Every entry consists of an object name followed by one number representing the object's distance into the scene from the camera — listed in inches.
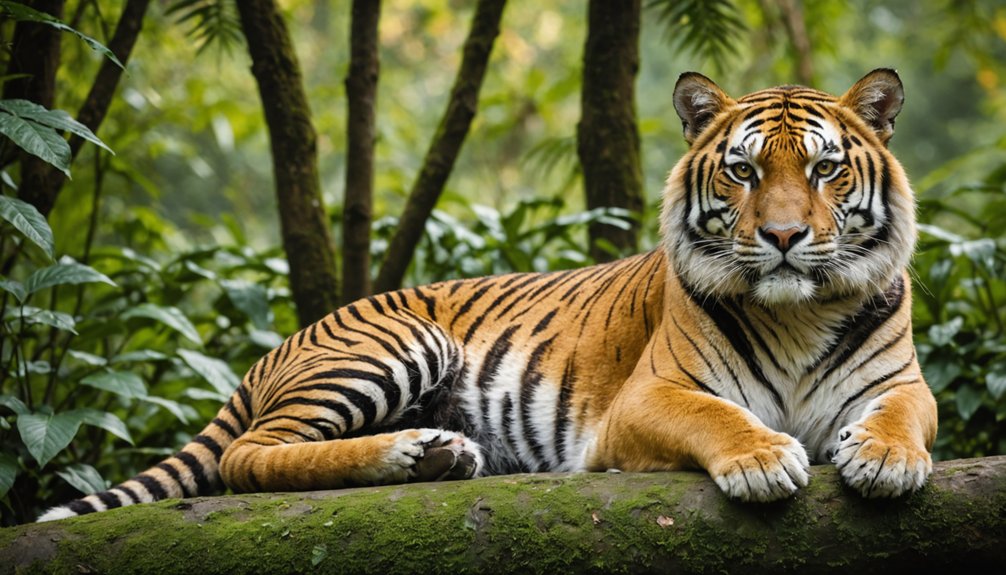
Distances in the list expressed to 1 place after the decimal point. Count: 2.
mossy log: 217.0
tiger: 246.8
